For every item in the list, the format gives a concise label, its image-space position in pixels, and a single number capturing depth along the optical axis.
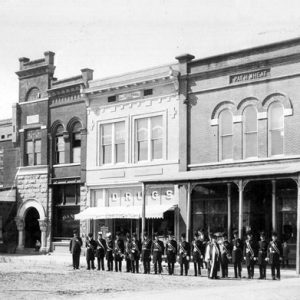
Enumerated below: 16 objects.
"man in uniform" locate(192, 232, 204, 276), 21.84
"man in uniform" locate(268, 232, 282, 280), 20.09
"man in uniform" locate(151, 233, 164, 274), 22.70
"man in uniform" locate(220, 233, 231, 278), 20.92
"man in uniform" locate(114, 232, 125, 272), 23.88
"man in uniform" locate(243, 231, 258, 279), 20.84
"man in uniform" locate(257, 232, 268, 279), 20.59
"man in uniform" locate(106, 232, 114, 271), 24.38
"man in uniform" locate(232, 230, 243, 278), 21.05
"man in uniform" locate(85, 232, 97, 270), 24.64
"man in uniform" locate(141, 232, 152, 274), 23.00
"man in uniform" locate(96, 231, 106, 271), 24.56
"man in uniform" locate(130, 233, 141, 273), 23.34
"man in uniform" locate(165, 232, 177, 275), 22.40
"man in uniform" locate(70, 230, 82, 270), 24.64
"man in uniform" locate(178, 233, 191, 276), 22.03
